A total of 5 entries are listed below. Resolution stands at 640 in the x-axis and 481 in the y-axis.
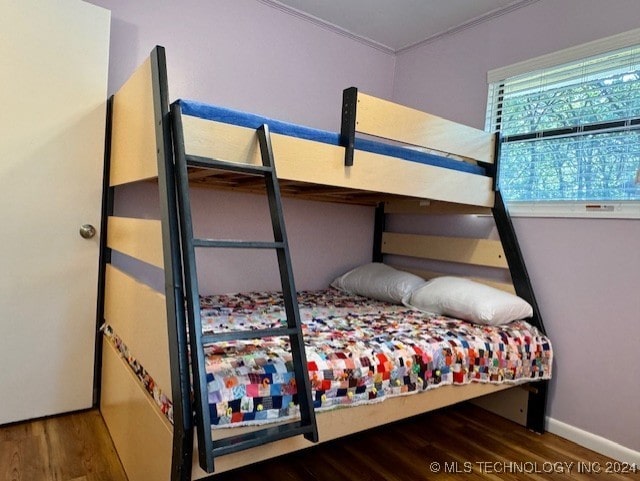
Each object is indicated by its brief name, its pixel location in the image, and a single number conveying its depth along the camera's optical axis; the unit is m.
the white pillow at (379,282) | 2.61
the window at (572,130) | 2.11
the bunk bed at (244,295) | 1.20
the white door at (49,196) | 1.99
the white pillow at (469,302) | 2.13
